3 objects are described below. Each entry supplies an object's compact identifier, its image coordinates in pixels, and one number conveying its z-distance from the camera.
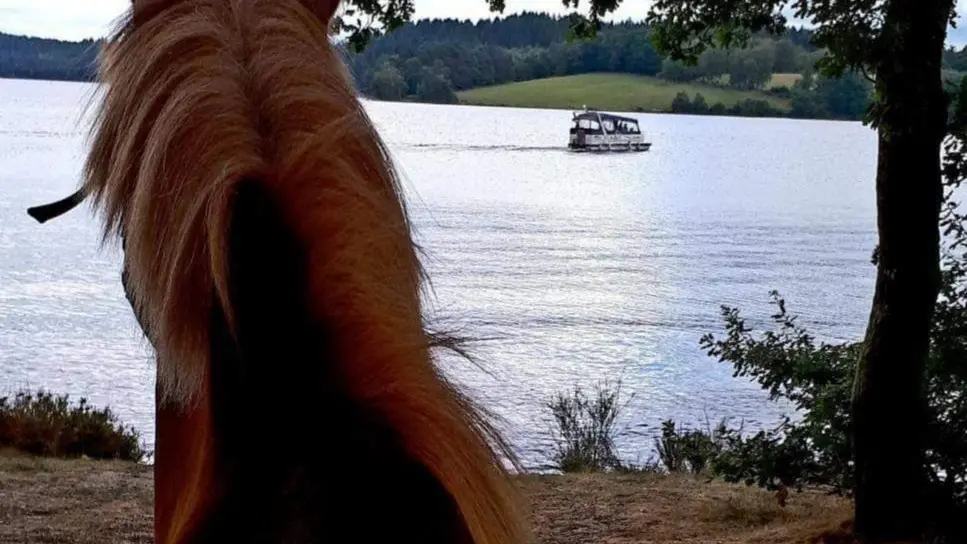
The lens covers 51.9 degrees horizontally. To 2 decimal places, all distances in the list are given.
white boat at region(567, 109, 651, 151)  53.84
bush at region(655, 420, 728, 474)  5.85
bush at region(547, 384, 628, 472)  7.47
